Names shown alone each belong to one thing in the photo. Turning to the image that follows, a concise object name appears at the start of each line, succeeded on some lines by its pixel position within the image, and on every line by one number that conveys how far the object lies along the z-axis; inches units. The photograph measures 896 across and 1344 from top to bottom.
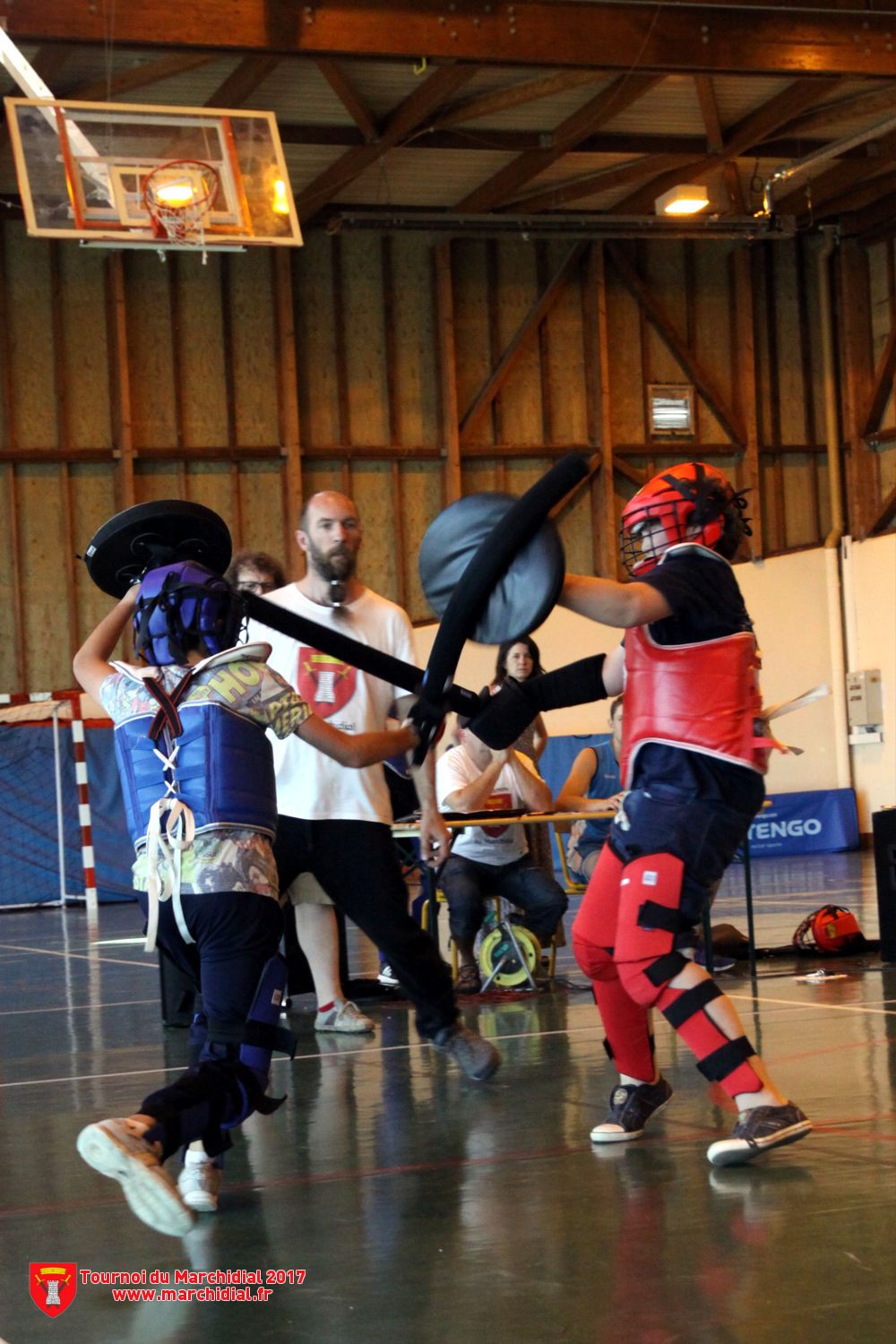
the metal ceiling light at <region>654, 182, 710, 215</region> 731.4
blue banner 750.5
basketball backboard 454.3
